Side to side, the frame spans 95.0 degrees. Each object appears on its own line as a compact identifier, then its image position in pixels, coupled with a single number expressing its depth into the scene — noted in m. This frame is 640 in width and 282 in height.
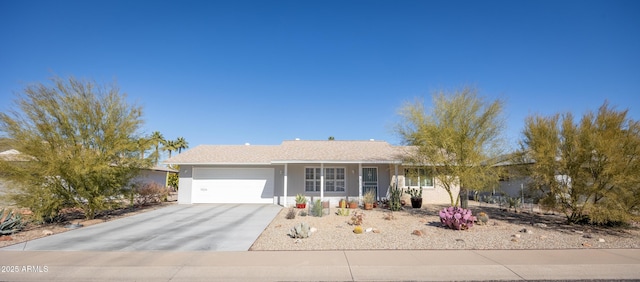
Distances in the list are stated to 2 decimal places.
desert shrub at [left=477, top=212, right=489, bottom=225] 10.76
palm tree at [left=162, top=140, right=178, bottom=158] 42.34
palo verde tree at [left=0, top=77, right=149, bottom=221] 10.16
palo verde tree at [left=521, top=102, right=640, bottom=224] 9.46
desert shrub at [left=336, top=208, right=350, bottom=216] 12.96
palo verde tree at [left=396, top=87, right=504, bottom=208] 11.97
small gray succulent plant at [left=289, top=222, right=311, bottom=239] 8.26
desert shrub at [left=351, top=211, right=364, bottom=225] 10.59
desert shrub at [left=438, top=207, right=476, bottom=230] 9.58
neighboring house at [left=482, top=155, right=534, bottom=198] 11.84
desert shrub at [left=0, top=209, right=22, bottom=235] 8.38
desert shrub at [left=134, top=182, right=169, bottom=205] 16.81
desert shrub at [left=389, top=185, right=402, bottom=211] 14.66
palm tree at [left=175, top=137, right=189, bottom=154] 44.03
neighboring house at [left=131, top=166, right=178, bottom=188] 23.68
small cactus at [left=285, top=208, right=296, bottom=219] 11.98
